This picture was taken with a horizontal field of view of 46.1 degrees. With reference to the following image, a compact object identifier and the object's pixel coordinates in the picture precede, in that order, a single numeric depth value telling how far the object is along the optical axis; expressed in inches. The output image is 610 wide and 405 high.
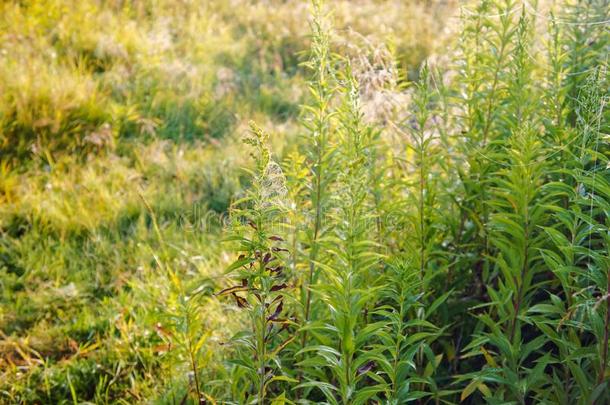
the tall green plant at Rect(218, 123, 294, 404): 87.9
